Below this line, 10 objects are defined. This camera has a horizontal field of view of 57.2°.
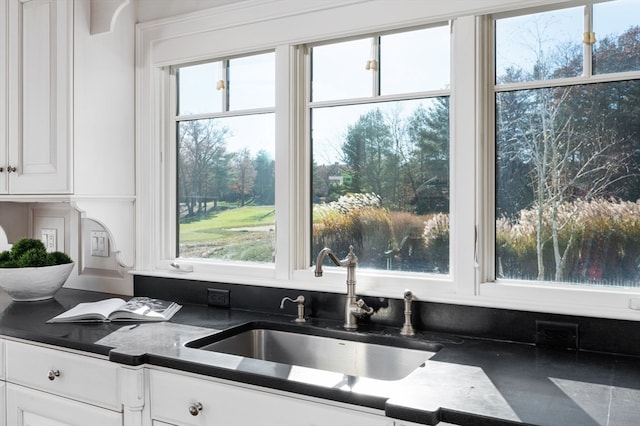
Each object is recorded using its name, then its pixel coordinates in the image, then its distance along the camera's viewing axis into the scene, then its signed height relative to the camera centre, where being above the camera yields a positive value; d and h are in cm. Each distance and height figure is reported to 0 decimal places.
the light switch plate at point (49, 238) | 286 -13
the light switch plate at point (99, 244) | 269 -15
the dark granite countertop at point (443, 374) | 121 -40
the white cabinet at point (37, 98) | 227 +46
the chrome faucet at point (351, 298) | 193 -29
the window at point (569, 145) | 165 +19
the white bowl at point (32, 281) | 241 -29
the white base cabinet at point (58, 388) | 173 -55
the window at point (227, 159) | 230 +21
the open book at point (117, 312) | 205 -36
